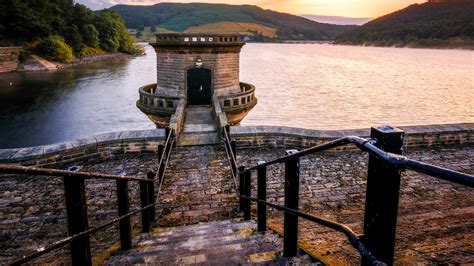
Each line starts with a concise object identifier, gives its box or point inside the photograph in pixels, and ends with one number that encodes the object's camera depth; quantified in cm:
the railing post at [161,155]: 745
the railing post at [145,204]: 509
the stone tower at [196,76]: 1847
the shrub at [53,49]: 6194
